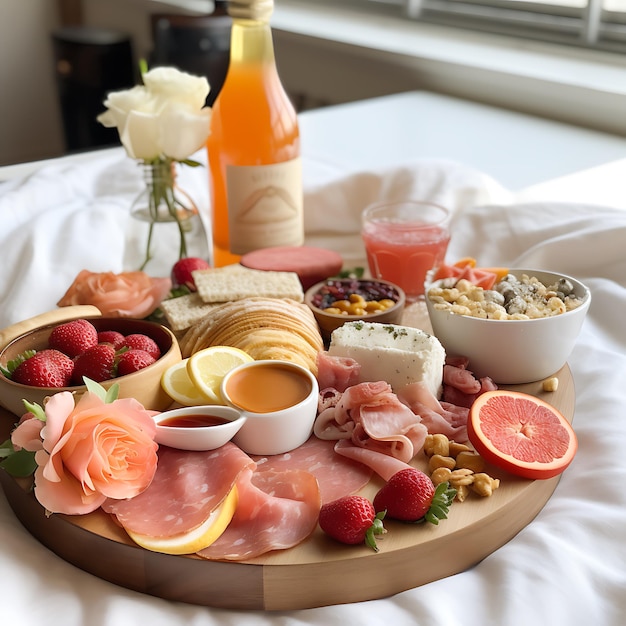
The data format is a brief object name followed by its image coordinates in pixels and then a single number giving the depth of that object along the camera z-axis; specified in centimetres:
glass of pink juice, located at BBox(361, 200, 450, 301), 154
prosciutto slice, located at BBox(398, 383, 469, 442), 108
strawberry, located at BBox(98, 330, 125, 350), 115
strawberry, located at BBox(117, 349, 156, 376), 108
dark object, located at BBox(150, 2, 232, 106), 356
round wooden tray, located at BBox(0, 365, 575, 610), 86
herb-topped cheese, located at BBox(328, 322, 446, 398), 113
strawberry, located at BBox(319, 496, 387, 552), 87
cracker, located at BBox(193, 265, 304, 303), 134
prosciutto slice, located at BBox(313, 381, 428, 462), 103
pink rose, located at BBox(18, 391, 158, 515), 88
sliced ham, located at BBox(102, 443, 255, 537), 89
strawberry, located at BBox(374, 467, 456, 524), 91
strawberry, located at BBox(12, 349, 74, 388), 105
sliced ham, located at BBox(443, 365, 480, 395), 116
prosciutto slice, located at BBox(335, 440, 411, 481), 99
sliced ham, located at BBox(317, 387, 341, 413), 112
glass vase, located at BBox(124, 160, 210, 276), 152
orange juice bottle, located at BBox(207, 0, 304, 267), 152
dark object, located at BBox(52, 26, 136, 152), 447
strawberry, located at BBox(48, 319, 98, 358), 113
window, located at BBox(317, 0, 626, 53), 274
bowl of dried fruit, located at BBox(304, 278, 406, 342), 132
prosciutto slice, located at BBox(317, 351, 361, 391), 116
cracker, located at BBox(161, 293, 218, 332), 131
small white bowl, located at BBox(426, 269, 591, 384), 118
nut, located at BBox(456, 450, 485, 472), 101
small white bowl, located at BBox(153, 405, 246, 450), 98
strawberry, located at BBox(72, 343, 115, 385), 107
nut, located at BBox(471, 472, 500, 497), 96
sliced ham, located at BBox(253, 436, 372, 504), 98
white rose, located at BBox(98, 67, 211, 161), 138
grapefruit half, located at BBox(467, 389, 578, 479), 100
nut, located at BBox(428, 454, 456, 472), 101
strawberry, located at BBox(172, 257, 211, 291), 148
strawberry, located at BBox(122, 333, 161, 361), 113
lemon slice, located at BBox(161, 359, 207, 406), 108
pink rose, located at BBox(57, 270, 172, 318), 137
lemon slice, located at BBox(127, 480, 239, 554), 86
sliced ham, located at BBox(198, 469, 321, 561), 87
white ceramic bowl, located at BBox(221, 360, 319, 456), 103
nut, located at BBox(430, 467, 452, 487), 98
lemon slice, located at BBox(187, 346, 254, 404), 107
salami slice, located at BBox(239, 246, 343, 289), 149
